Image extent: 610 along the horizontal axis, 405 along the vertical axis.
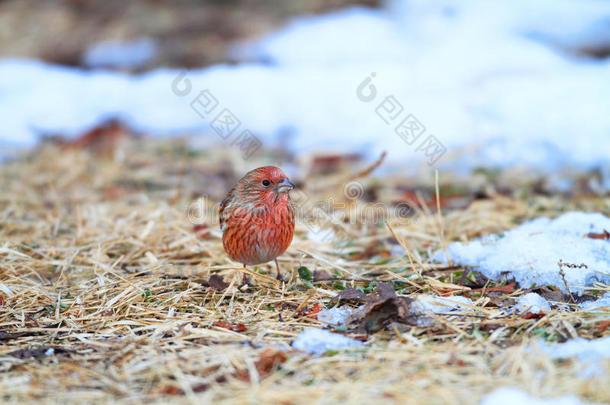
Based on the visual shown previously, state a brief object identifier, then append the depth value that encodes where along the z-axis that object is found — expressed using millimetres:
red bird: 7270
